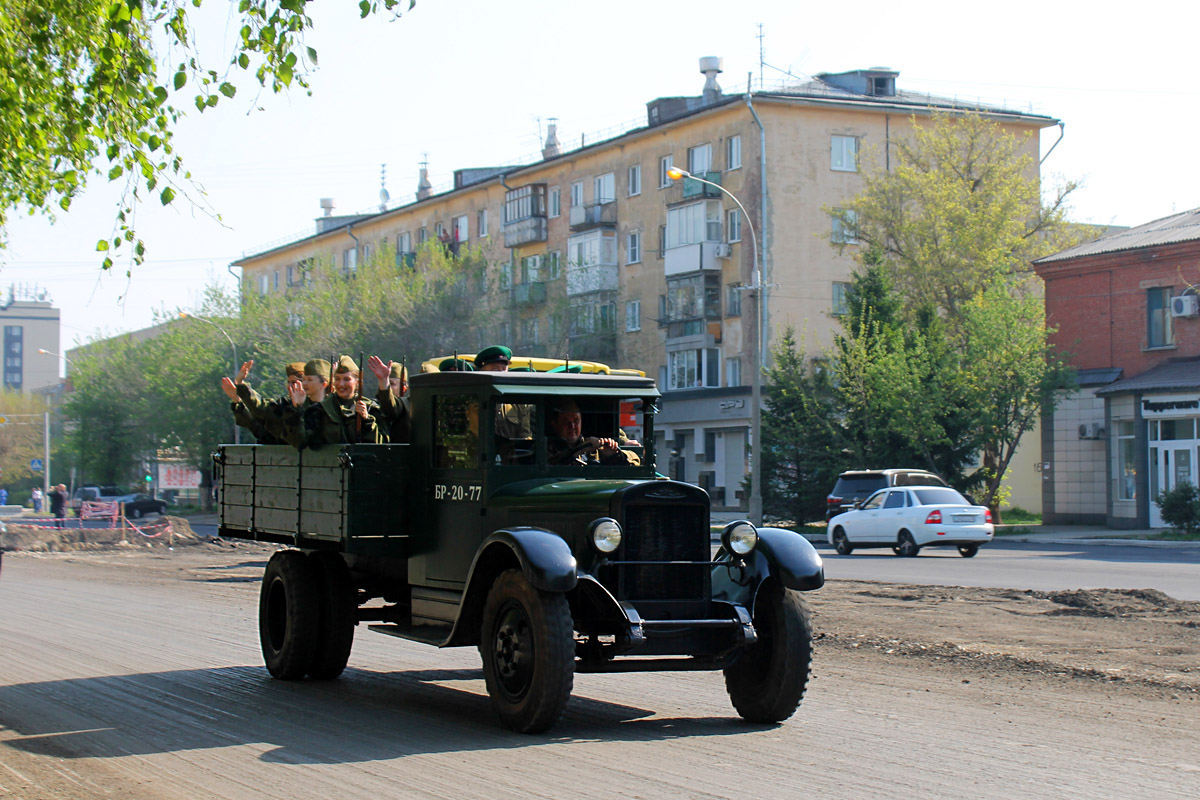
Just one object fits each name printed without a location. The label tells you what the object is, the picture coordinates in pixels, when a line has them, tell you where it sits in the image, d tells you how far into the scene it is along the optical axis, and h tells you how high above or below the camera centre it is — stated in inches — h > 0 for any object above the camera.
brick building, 1539.1 +87.7
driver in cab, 376.2 +0.9
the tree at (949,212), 1840.6 +325.8
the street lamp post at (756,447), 1518.2 +0.4
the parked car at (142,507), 2417.6 -110.0
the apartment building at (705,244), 2102.6 +336.6
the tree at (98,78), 354.6 +106.5
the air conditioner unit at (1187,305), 1540.4 +163.1
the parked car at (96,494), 2820.6 -103.4
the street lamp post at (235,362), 2283.7 +147.7
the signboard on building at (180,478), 2851.9 -66.9
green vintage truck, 326.3 -29.5
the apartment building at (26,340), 7564.0 +600.5
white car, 1123.9 -63.1
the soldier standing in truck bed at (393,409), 398.6 +11.3
